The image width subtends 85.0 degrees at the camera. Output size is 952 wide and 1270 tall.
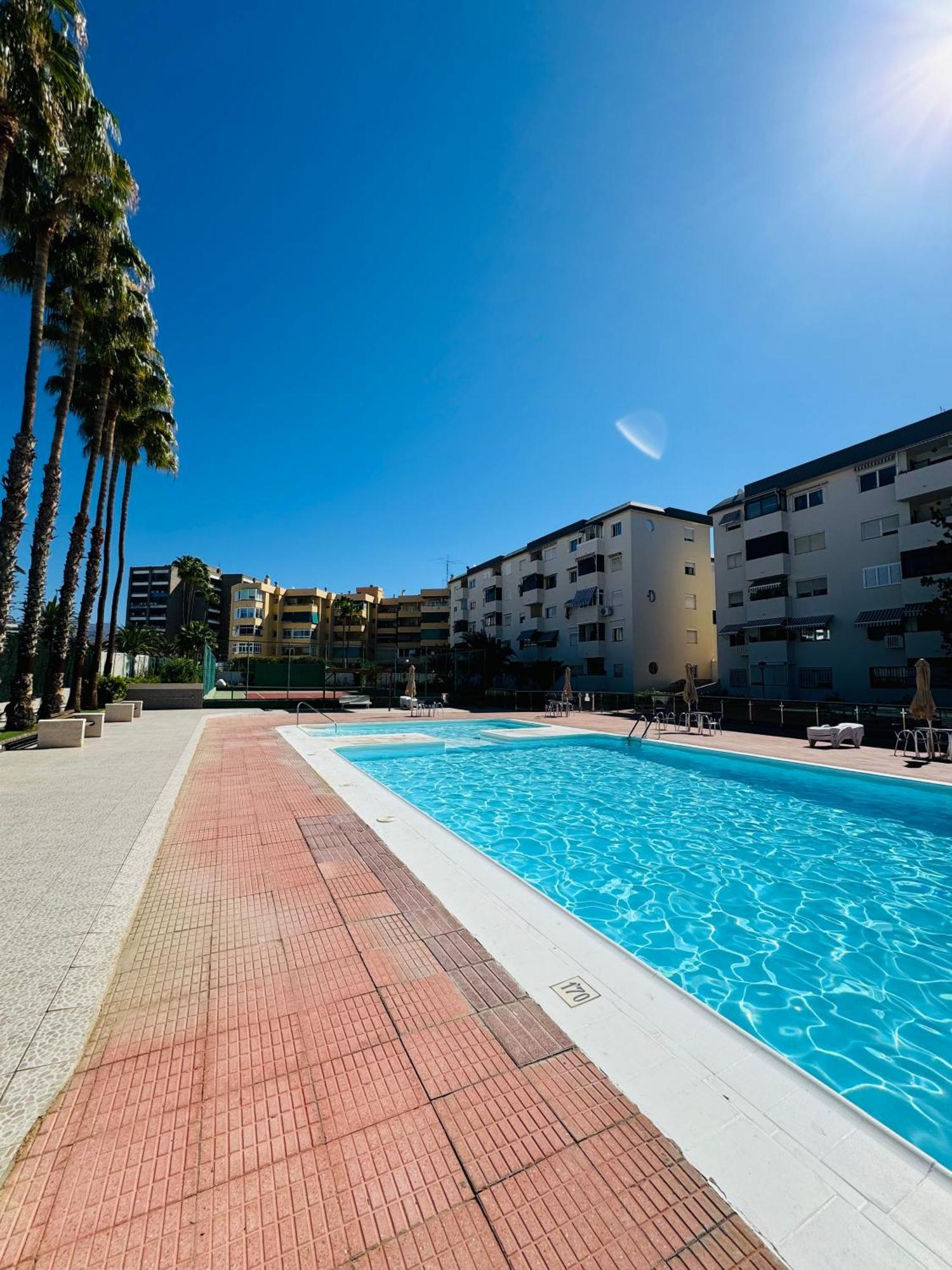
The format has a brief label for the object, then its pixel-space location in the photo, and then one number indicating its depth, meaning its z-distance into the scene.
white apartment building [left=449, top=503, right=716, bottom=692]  36.22
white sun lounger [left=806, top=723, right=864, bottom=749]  14.88
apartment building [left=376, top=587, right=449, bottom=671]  75.06
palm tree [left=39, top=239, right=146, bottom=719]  15.23
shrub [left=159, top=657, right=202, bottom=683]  28.39
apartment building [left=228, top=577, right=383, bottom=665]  70.75
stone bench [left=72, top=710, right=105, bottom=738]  13.91
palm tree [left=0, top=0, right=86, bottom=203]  10.09
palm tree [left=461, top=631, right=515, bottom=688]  43.28
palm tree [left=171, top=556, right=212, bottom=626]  65.06
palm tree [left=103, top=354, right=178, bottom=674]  20.55
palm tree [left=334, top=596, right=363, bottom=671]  72.44
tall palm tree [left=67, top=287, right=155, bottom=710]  16.66
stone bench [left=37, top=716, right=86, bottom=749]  12.16
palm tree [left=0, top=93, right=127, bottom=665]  12.13
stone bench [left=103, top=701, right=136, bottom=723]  18.16
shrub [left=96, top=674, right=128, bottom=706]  22.23
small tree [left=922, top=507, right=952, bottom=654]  20.38
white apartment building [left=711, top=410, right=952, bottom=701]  23.30
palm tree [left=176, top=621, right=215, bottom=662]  65.88
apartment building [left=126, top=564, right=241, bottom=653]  86.38
